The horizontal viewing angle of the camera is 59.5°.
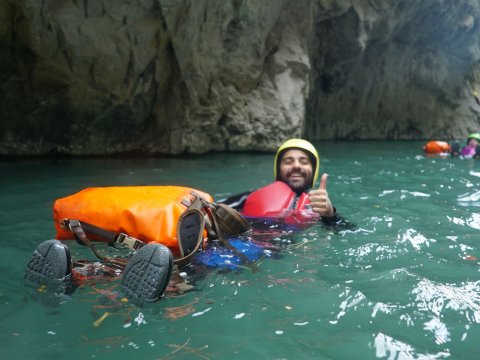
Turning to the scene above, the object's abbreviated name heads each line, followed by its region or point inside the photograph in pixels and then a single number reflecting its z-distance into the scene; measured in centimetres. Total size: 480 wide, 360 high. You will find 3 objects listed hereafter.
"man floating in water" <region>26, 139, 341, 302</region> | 231
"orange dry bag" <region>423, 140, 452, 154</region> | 1203
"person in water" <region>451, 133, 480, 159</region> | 1097
